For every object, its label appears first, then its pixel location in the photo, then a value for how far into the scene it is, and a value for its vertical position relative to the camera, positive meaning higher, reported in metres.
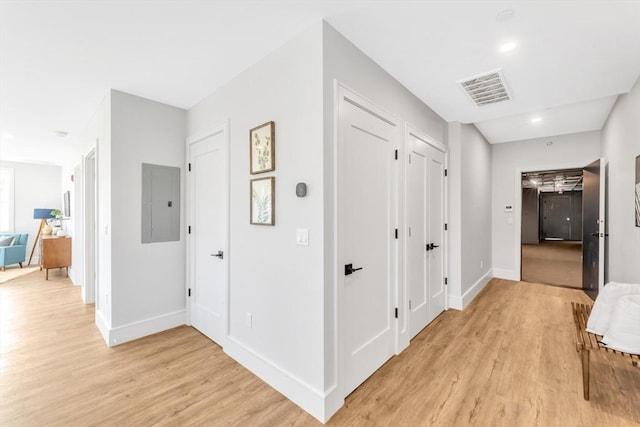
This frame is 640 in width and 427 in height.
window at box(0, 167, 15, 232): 6.47 +0.25
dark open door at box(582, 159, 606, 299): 3.64 -0.23
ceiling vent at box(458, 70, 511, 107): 2.57 +1.23
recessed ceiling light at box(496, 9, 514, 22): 1.73 +1.24
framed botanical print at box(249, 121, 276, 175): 2.11 +0.50
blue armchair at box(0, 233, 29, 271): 5.77 -0.87
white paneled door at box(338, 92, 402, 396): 1.99 -0.18
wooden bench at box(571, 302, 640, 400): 1.83 -0.94
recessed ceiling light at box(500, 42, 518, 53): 2.06 +1.24
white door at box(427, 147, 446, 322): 3.32 -0.30
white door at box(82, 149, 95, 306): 3.83 -0.28
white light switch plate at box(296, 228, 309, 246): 1.87 -0.17
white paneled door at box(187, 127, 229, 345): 2.75 -0.25
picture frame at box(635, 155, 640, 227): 2.49 +0.18
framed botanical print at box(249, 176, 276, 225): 2.11 +0.08
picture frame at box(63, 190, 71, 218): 5.31 +0.13
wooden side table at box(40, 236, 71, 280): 5.21 -0.80
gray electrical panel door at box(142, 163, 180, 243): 3.01 +0.08
